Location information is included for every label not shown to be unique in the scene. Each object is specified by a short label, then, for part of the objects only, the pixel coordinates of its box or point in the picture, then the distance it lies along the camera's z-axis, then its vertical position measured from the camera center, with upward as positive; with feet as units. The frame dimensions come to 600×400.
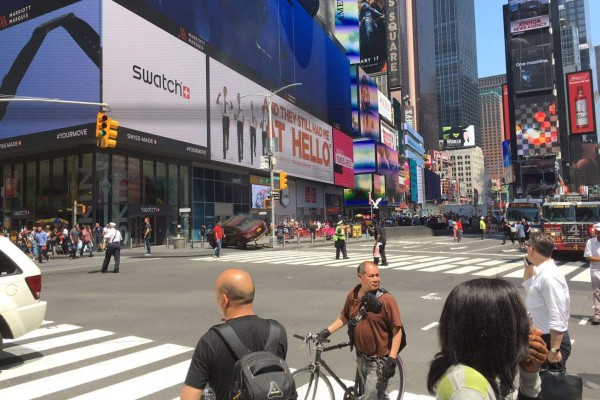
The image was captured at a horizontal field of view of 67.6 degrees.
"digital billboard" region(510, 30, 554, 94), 283.79 +98.66
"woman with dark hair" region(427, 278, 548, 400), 6.10 -1.66
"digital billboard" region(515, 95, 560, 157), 286.25 +57.72
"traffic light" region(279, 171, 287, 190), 104.42 +9.95
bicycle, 12.53 -4.65
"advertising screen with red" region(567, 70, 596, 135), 312.29 +77.92
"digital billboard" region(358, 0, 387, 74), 413.55 +174.85
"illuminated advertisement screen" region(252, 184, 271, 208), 158.21 +10.17
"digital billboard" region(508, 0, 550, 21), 282.15 +130.31
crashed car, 96.07 -1.68
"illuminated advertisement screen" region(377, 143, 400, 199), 302.33 +36.89
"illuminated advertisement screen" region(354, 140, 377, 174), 293.43 +41.31
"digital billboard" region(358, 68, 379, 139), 295.28 +77.75
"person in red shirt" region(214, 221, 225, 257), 75.68 -1.97
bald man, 7.51 -2.03
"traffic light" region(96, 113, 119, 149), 53.78 +11.37
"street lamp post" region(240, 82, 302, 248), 102.83 +14.72
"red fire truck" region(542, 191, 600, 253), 61.62 -0.81
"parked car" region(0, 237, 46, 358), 19.72 -2.84
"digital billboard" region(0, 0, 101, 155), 93.91 +35.50
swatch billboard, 95.86 +35.42
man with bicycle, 12.44 -3.24
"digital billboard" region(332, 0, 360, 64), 331.36 +144.23
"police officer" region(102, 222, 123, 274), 54.52 -2.11
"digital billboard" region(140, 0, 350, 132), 132.57 +67.15
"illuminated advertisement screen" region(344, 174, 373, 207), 289.39 +18.13
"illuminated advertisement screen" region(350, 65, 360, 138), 288.51 +80.57
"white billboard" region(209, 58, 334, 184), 132.77 +33.53
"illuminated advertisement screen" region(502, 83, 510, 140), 336.68 +84.78
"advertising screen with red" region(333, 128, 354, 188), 231.91 +32.74
